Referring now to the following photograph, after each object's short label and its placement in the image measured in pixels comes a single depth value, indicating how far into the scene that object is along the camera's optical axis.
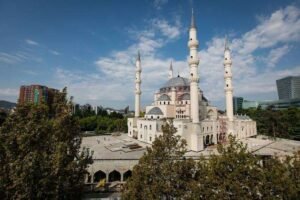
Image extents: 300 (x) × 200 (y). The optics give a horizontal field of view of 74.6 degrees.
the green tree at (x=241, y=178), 8.66
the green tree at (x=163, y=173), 10.32
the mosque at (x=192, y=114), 32.12
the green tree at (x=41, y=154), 9.38
